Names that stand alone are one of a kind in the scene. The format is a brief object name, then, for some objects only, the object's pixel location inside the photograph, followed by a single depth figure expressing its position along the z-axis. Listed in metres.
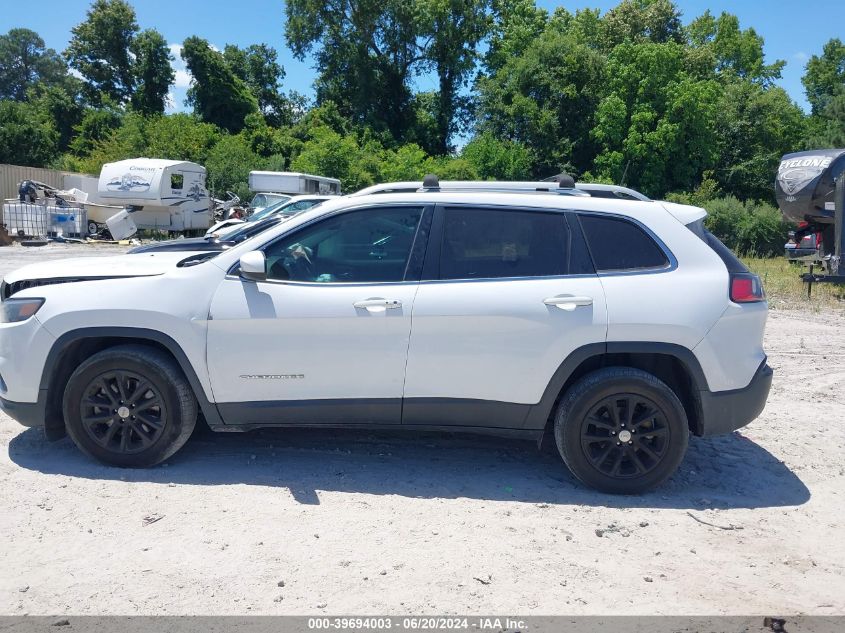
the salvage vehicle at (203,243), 8.94
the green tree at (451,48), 40.44
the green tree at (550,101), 34.75
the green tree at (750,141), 35.16
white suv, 4.40
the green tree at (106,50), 48.06
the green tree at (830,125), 36.66
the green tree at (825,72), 55.06
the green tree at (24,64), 85.31
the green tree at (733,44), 46.41
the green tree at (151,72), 47.43
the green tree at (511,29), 38.72
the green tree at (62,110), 47.50
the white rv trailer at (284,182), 24.59
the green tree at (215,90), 43.12
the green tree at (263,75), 46.94
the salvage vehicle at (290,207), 13.26
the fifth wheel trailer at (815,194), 14.04
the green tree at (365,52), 41.16
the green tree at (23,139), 42.41
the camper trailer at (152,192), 27.03
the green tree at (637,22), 39.38
